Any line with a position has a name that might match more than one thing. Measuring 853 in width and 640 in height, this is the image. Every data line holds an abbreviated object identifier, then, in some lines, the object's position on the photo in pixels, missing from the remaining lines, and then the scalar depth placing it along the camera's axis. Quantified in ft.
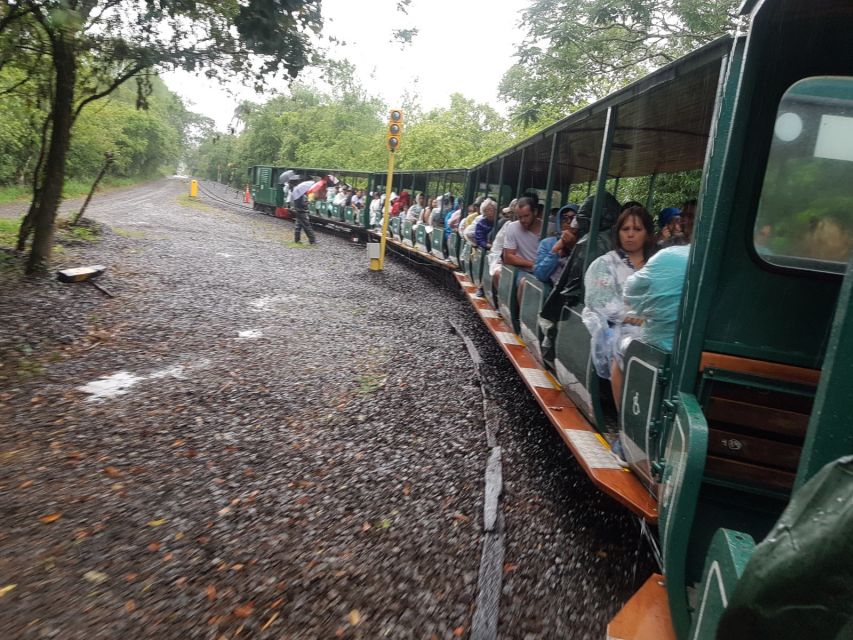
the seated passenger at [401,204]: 55.72
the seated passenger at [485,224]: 29.17
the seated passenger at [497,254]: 22.98
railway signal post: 36.70
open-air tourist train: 6.85
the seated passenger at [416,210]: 49.85
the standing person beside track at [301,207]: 53.16
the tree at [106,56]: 22.31
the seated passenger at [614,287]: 11.28
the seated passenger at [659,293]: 8.88
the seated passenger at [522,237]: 21.75
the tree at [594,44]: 41.63
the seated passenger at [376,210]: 60.70
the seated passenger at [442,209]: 43.39
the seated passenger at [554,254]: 16.12
